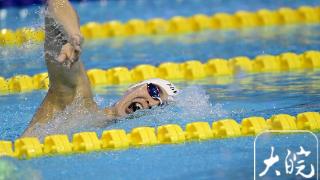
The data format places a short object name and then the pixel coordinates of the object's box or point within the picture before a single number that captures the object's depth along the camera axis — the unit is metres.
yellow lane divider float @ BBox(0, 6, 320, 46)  19.20
